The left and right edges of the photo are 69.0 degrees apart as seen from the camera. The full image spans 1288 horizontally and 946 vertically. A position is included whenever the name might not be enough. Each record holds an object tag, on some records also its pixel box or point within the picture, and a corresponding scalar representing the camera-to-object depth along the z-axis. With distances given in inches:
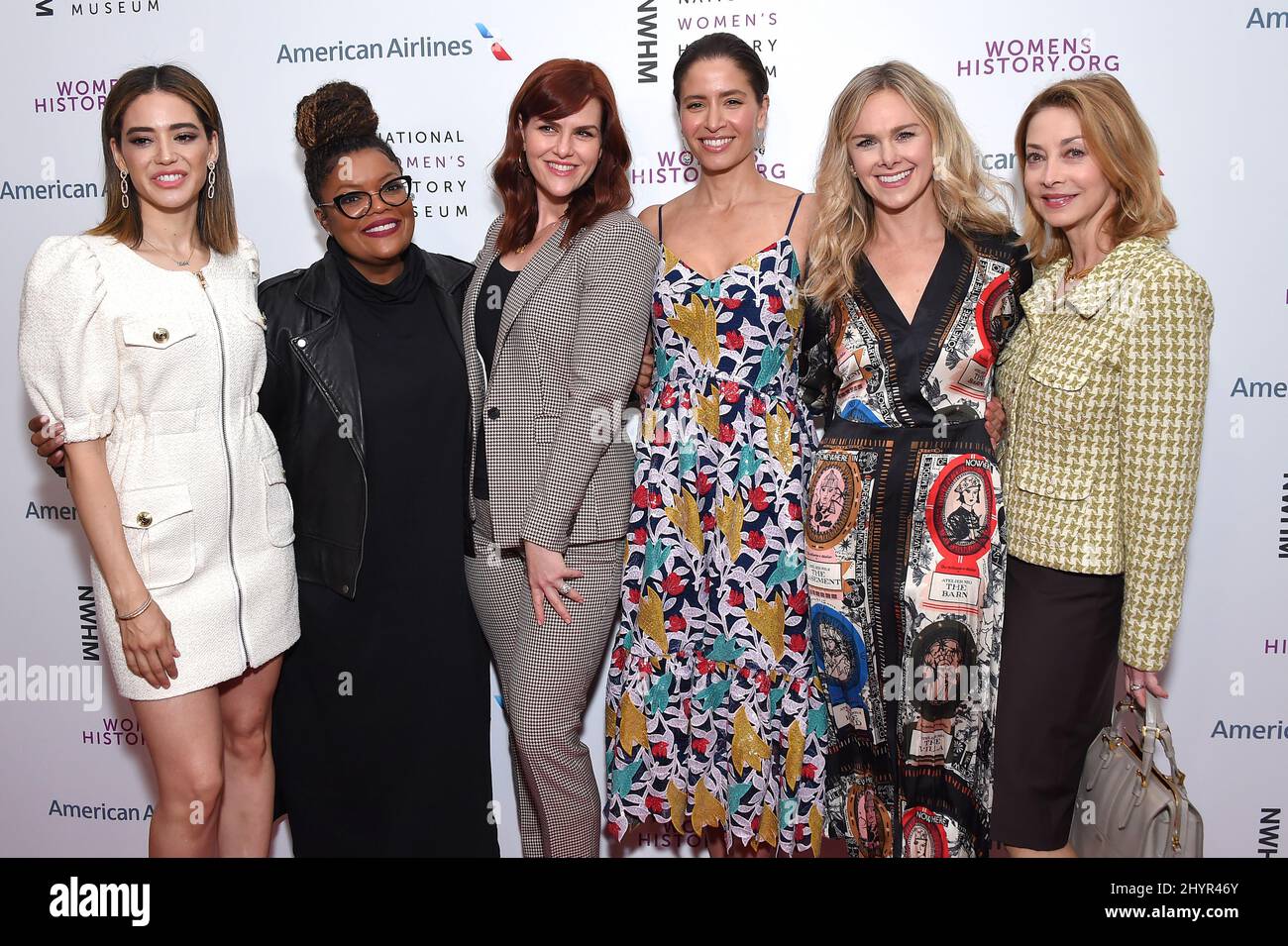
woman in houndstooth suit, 85.0
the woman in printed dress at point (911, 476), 82.7
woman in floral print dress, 89.7
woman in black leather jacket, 91.2
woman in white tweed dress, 78.4
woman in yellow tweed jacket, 75.6
